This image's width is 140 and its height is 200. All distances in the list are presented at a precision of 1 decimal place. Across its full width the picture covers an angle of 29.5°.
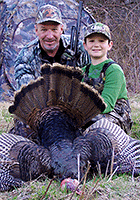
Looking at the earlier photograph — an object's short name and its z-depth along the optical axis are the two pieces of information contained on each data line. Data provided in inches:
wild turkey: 89.8
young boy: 128.6
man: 151.3
